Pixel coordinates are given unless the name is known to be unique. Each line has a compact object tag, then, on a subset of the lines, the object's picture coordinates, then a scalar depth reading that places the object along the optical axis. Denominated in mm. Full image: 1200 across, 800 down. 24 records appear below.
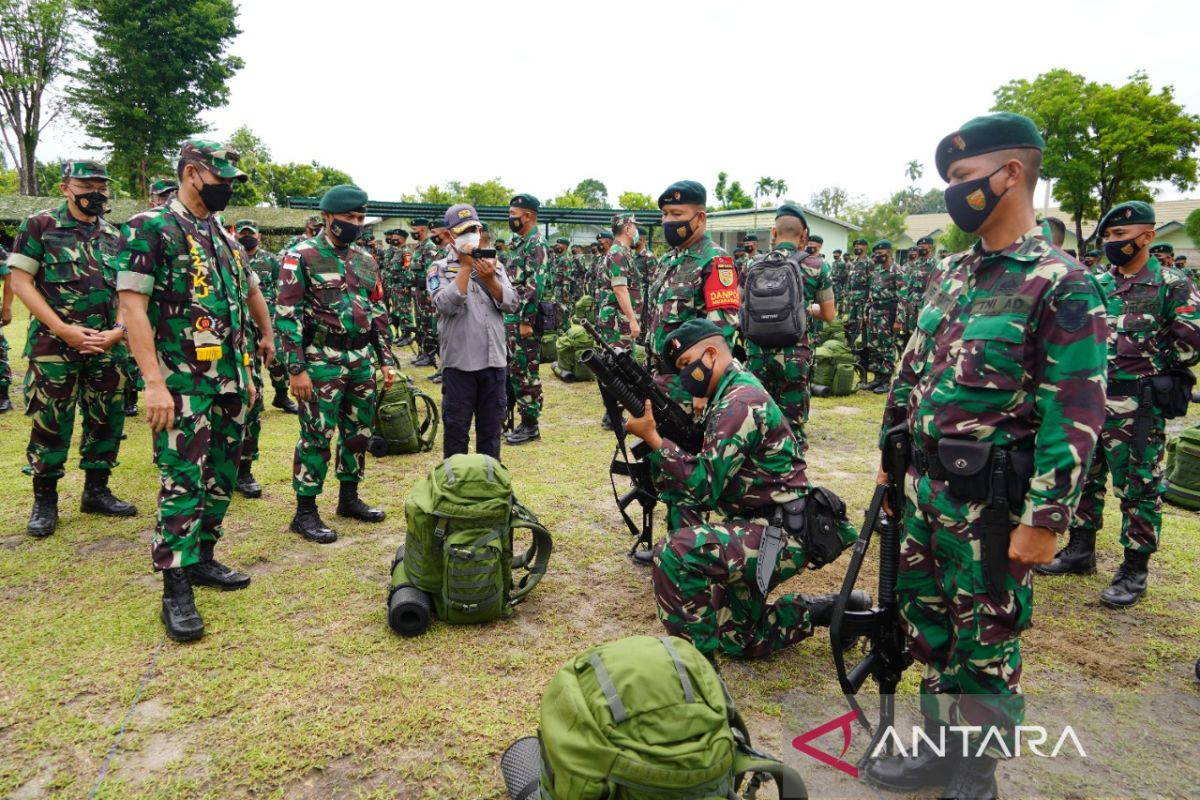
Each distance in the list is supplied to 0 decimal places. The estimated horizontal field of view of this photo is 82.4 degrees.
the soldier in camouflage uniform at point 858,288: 14070
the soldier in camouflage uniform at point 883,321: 11203
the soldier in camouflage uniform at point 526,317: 7253
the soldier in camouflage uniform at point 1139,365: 4059
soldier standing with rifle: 2139
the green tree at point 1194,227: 28750
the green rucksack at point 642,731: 1705
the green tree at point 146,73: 31641
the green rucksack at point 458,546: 3412
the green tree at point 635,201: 49809
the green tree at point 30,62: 34781
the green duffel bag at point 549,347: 12641
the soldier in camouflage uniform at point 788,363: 5637
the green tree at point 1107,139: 26391
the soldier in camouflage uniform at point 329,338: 4434
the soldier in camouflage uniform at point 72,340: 4594
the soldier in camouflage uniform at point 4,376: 7945
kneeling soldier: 3002
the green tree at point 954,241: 35594
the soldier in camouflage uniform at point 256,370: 5293
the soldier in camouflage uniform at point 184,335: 3324
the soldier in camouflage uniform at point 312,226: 9594
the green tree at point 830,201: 71938
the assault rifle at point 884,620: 2609
